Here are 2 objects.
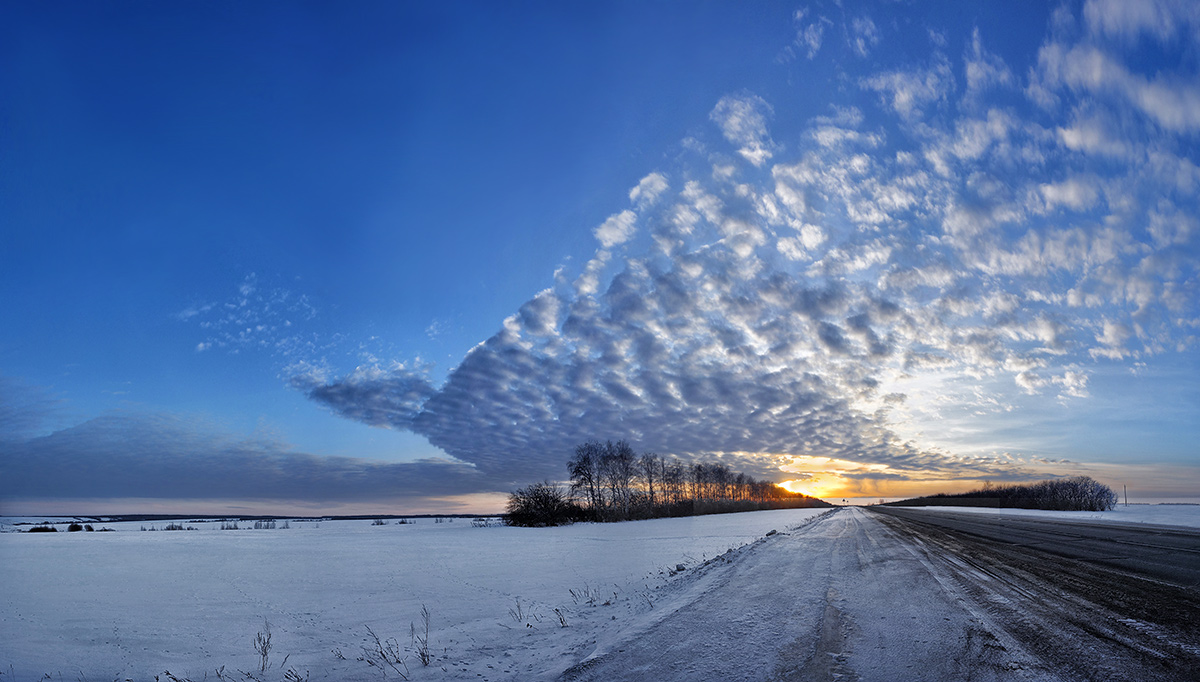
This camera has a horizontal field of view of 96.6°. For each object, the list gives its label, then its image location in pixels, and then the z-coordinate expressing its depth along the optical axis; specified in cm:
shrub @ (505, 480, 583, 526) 5666
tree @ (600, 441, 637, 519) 7738
